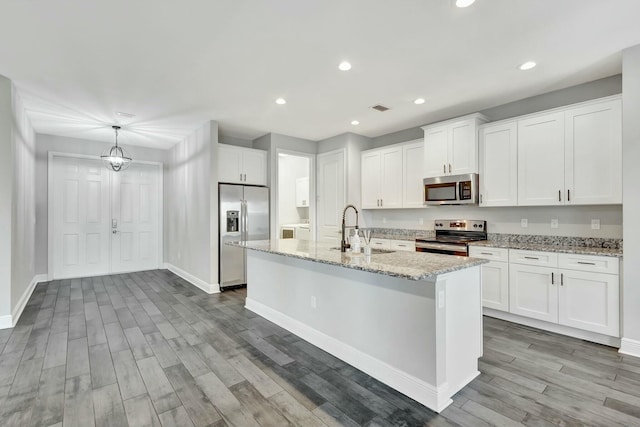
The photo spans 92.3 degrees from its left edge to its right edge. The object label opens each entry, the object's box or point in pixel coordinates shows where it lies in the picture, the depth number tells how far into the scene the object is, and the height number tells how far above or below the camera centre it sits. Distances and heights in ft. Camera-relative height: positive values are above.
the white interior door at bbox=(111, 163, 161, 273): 20.88 -0.23
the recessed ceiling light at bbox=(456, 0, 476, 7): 6.96 +4.82
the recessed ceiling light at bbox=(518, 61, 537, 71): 9.86 +4.83
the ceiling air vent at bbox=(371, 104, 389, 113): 13.82 +4.86
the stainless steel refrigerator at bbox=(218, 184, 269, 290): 16.37 -0.50
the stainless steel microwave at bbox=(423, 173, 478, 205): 13.56 +1.11
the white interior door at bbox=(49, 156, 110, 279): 18.85 -0.18
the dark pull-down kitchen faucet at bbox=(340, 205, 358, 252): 9.72 -0.99
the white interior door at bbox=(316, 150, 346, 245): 18.44 +1.21
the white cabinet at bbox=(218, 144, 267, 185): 16.76 +2.81
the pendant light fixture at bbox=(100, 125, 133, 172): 18.38 +3.98
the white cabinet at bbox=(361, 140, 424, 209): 16.17 +2.12
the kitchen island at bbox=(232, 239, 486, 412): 6.62 -2.58
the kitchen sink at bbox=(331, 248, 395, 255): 9.56 -1.18
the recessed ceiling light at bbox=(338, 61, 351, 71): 9.84 +4.83
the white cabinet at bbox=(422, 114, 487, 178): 13.56 +3.12
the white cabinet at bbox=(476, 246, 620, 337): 9.54 -2.56
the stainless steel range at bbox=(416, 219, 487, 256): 13.15 -1.08
